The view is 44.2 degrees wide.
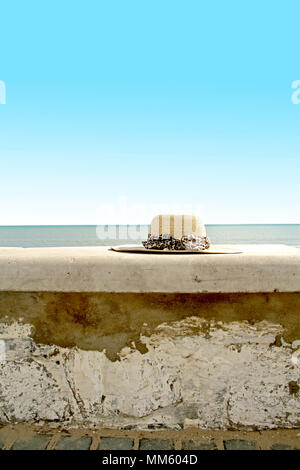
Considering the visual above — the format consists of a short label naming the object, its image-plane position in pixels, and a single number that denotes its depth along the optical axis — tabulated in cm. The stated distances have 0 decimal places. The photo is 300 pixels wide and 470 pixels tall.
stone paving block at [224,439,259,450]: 153
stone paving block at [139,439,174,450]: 153
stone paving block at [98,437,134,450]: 154
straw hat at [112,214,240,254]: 205
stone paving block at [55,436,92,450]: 155
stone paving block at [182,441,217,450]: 153
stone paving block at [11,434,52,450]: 154
